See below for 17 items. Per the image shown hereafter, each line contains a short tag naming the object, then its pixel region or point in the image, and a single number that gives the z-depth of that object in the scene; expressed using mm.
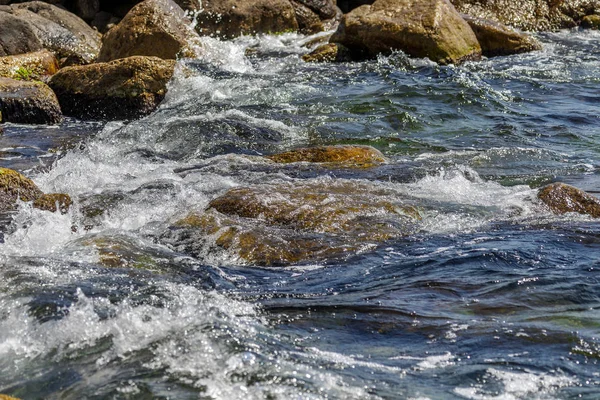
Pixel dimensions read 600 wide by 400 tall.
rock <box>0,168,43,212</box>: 6570
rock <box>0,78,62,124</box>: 10359
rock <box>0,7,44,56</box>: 13562
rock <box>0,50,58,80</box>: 12495
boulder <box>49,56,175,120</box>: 10805
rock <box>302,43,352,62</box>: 14117
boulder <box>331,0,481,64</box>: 13625
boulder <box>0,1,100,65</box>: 14305
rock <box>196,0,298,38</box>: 16438
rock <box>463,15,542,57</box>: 14898
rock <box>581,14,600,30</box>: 18092
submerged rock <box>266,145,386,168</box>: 8031
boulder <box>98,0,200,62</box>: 12797
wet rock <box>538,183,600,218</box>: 6371
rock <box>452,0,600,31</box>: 17625
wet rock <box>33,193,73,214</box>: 6406
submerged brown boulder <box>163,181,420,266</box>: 5492
